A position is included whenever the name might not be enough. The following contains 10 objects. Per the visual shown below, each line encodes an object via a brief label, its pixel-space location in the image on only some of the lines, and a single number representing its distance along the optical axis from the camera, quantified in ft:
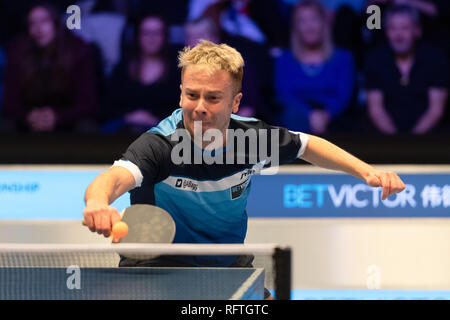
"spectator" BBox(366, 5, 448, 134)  44.60
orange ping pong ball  13.67
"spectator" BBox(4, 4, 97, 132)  46.06
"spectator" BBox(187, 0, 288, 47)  46.37
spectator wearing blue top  44.52
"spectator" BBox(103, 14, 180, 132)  44.60
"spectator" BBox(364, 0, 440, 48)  46.09
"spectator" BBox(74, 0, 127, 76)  47.03
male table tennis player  18.12
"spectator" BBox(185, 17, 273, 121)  45.35
